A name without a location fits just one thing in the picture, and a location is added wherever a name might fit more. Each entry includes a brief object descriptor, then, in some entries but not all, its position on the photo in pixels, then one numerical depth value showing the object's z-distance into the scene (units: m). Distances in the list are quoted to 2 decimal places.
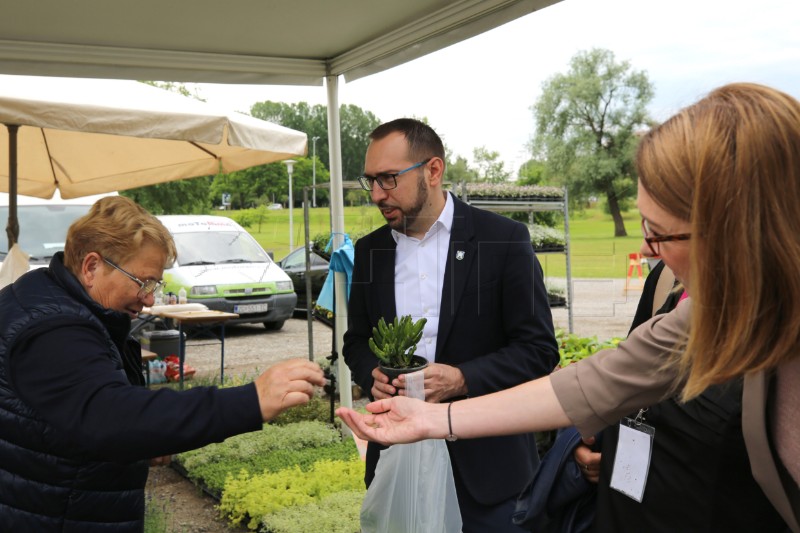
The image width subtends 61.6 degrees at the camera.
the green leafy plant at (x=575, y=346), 5.24
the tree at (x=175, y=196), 19.28
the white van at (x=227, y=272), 11.35
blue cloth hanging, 4.88
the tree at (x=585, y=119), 36.16
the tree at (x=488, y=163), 36.28
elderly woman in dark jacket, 1.59
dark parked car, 13.45
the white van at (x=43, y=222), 9.42
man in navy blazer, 2.28
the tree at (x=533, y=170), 36.22
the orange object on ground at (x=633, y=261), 11.76
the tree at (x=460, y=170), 30.86
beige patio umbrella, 4.02
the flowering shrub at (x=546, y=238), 8.82
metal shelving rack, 8.90
